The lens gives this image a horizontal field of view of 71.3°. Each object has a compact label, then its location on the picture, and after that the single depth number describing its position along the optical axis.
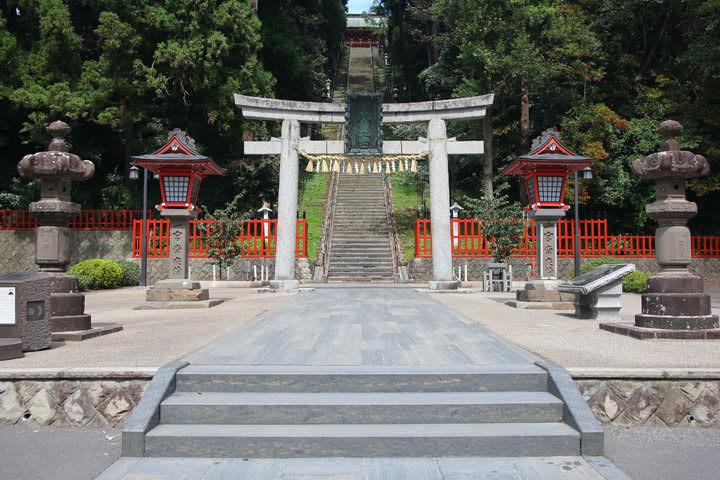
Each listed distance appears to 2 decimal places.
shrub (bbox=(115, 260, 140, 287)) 17.39
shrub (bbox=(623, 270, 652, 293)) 14.02
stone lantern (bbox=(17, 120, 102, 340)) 6.38
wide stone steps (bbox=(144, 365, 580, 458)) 3.60
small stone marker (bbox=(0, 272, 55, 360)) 5.01
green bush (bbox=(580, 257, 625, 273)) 15.37
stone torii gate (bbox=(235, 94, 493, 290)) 13.62
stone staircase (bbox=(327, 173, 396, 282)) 18.77
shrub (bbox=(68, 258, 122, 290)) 15.38
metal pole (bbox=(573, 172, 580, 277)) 15.69
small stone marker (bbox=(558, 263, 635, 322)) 7.48
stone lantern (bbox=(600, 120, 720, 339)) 5.99
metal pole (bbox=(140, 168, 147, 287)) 17.14
